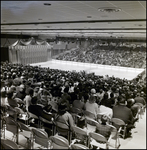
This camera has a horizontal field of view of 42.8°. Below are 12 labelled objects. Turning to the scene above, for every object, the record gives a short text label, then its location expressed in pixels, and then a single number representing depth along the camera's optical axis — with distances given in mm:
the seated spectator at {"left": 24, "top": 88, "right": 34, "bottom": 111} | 8252
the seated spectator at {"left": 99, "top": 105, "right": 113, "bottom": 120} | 9781
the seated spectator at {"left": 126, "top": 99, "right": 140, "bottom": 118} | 7414
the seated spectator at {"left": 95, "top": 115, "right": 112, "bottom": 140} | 5534
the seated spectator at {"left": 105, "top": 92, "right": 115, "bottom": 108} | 9775
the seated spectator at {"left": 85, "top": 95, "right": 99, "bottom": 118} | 7742
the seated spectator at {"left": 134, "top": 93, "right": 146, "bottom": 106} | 9336
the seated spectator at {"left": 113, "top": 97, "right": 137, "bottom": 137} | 6609
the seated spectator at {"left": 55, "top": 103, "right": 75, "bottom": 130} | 5883
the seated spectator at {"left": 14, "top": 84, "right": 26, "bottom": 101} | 9208
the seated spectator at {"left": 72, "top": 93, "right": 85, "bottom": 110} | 8188
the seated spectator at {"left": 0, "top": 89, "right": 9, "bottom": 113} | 10159
